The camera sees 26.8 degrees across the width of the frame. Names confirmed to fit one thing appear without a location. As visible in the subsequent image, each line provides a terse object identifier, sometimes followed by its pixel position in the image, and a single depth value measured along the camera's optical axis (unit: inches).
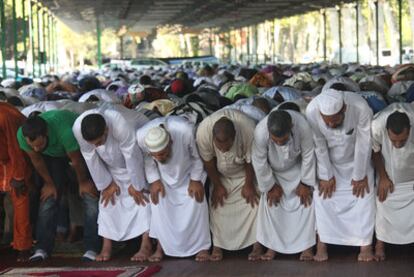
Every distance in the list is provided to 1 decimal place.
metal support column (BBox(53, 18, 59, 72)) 2170.5
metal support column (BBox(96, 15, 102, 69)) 1983.0
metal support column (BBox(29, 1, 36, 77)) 1384.7
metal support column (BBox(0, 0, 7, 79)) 908.2
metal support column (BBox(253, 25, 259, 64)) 2323.0
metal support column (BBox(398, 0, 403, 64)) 1166.4
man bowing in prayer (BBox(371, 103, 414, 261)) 300.2
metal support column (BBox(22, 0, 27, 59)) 1187.7
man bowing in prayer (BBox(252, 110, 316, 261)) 307.3
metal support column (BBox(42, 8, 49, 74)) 1684.3
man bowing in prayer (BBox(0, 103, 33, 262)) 332.8
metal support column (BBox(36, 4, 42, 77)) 1393.7
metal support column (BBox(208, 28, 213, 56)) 2766.5
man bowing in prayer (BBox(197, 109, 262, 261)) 314.7
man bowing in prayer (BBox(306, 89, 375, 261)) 305.9
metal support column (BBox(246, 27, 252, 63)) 2101.9
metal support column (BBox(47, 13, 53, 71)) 1904.2
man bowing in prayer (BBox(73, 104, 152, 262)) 318.0
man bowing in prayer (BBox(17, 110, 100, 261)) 321.7
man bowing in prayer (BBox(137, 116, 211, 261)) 320.2
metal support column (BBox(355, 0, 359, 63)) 1445.0
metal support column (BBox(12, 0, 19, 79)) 1063.6
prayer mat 303.2
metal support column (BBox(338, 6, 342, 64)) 1487.5
